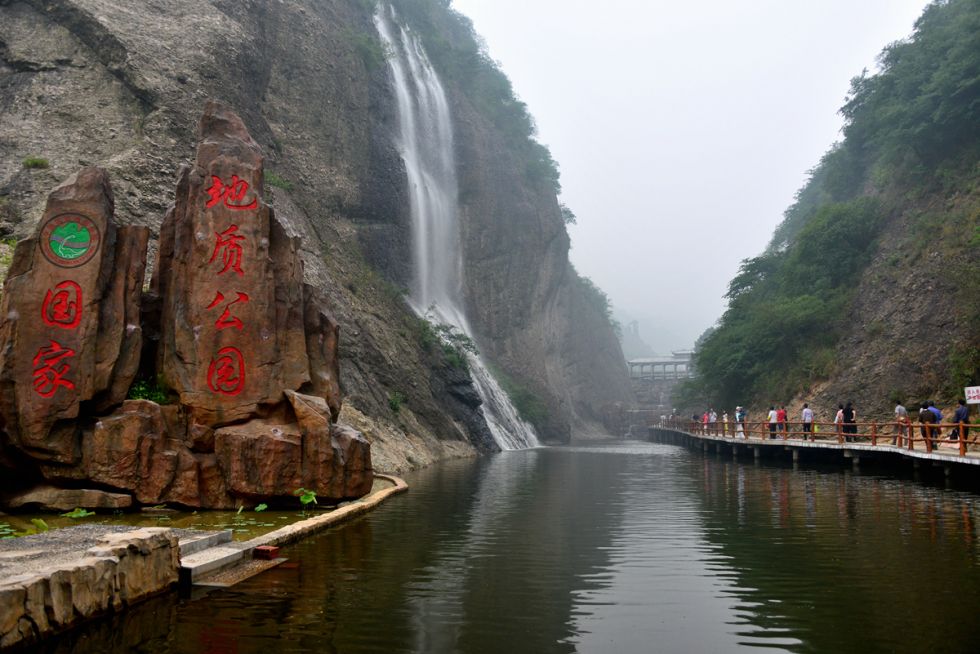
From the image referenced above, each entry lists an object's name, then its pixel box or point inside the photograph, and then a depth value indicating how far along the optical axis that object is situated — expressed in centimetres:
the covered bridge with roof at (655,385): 11175
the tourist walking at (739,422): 3675
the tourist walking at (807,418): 2958
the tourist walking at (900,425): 2227
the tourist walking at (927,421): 1997
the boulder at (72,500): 1234
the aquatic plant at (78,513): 1191
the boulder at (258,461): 1294
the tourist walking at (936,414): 2394
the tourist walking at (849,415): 2803
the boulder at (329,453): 1348
